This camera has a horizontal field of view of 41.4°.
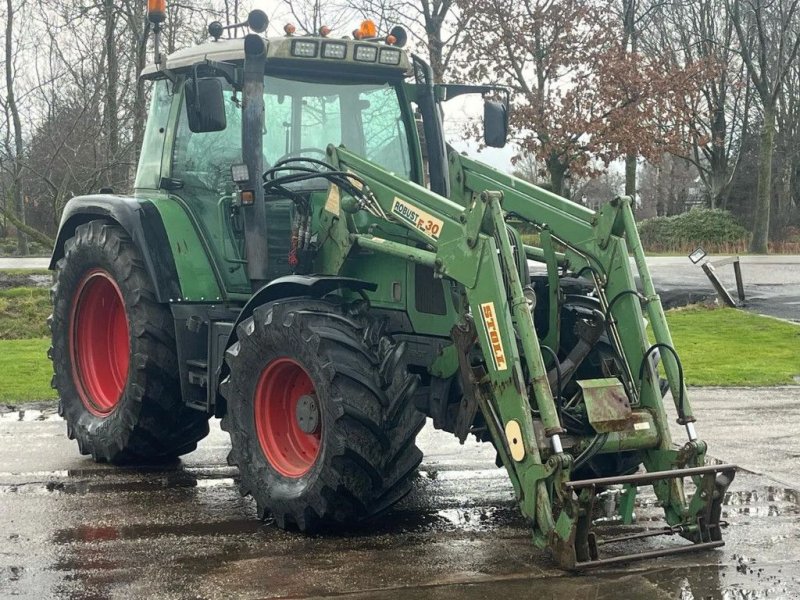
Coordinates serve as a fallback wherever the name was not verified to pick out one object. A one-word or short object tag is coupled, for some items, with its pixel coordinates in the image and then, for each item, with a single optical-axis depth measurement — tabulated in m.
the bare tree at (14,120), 30.73
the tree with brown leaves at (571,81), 26.66
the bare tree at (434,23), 26.47
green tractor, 5.41
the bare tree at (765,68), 32.88
